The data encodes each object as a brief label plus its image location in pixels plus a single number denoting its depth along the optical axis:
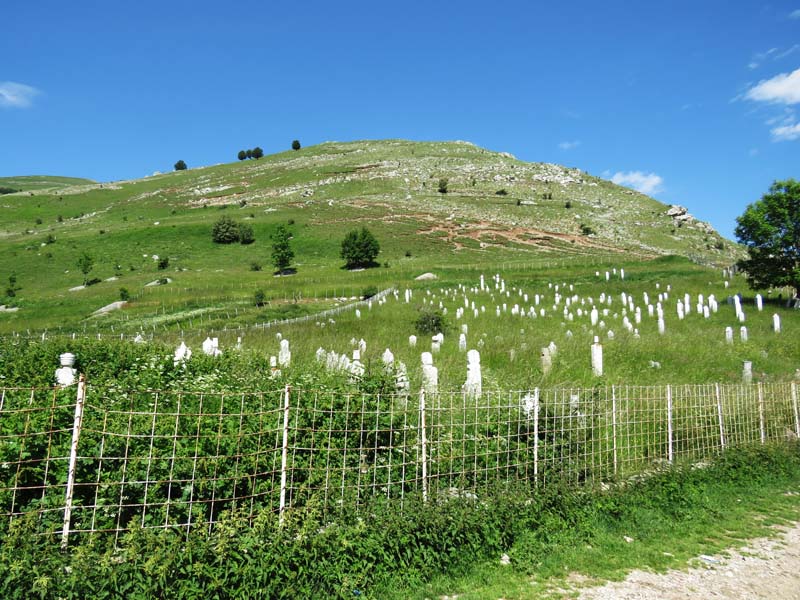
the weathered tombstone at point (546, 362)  13.89
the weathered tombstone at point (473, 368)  10.57
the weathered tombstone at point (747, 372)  13.48
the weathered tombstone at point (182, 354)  12.23
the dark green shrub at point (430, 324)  23.07
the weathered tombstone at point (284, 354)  14.02
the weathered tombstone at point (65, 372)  9.41
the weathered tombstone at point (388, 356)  11.91
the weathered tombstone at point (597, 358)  14.34
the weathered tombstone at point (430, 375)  9.97
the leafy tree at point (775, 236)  27.67
